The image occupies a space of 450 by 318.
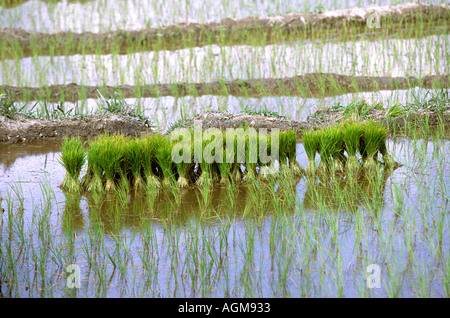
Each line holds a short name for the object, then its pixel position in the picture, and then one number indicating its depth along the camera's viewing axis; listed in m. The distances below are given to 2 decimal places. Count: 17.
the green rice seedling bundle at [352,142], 9.70
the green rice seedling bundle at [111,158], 9.17
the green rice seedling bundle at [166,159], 9.23
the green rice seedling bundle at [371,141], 9.65
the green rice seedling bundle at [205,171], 9.27
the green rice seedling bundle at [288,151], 9.55
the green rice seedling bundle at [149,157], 9.39
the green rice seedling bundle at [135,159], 9.35
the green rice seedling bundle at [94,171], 9.19
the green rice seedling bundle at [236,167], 9.42
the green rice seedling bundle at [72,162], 9.27
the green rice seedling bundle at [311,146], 9.68
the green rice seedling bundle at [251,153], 9.37
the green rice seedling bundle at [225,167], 9.29
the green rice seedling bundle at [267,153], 9.48
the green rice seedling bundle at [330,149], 9.61
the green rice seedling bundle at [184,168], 9.34
